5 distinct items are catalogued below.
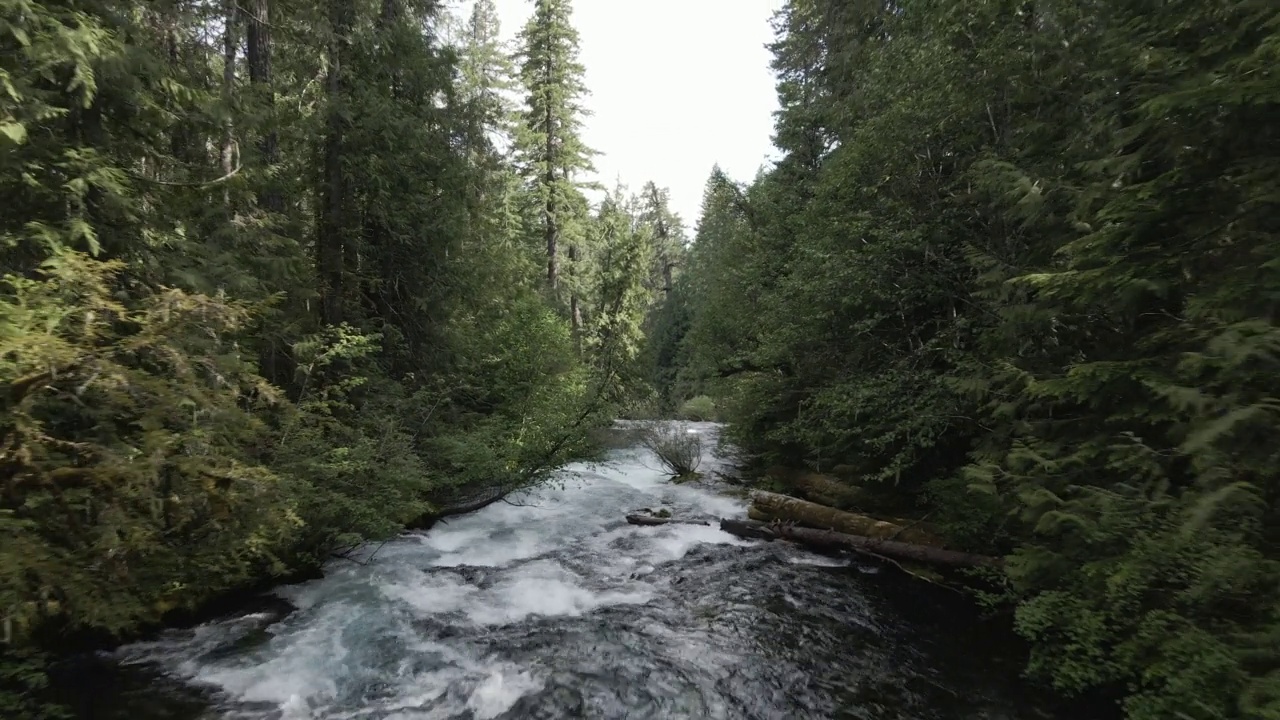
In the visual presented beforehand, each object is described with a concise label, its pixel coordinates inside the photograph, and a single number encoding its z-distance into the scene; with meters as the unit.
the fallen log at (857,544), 8.39
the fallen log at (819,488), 12.12
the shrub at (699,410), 33.47
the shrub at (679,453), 16.83
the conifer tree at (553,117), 24.47
